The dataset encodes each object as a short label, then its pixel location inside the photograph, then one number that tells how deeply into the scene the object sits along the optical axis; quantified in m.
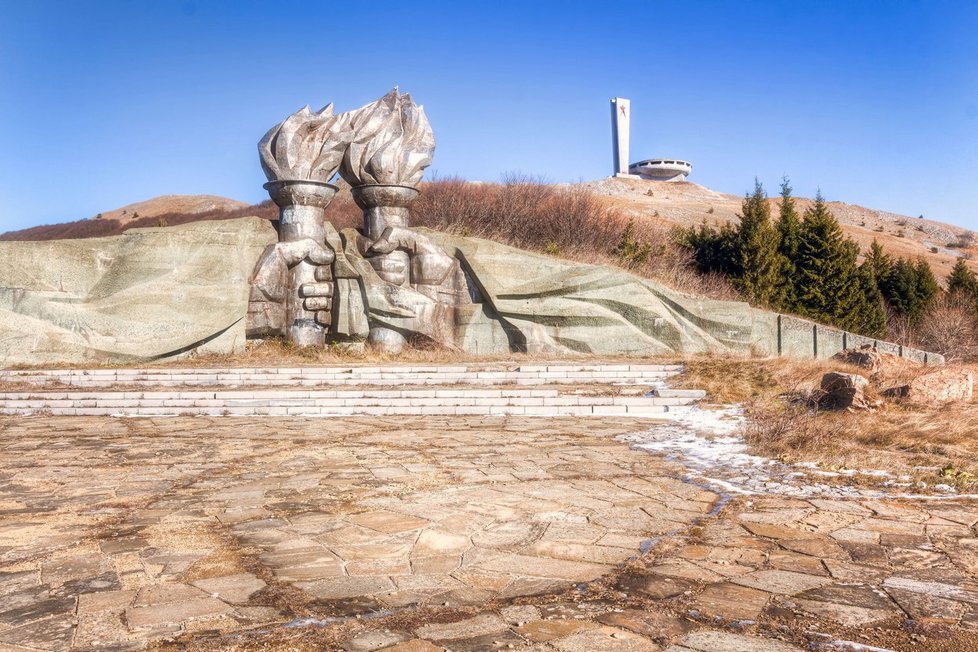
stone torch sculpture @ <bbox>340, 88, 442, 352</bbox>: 13.87
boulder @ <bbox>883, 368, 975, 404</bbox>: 6.87
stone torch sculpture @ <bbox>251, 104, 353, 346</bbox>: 13.23
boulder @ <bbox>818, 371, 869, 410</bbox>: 6.67
